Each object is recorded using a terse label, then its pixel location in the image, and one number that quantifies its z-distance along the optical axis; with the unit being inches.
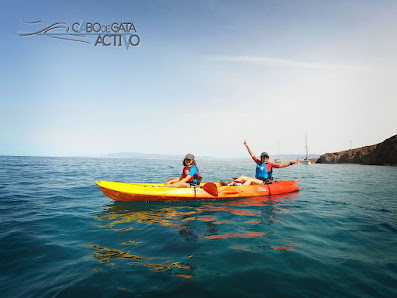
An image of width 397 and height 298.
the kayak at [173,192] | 332.8
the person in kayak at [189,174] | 362.6
